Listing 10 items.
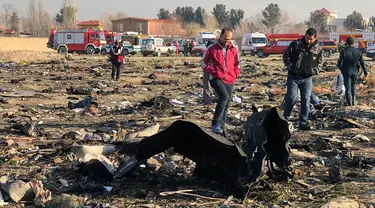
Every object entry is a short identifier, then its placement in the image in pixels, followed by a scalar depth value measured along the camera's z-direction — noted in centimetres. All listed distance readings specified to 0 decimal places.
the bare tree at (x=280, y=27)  9563
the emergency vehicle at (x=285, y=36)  4415
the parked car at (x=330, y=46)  4352
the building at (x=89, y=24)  5443
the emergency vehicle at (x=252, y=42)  4453
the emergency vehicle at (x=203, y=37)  4676
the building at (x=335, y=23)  11506
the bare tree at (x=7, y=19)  11081
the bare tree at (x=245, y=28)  9856
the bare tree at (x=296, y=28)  10136
